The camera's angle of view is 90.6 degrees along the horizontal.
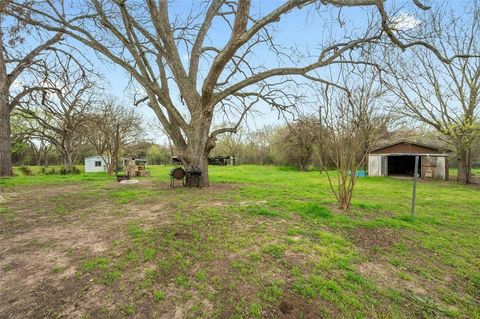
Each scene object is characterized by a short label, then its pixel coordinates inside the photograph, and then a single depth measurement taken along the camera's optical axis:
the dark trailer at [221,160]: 43.66
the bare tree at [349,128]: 5.18
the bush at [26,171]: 17.50
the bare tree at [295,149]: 27.08
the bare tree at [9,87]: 9.11
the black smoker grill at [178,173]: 9.09
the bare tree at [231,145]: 45.93
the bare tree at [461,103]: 13.60
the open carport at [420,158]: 17.91
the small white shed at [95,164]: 29.47
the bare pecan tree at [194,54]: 6.14
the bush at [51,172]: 18.23
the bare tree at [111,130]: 17.83
